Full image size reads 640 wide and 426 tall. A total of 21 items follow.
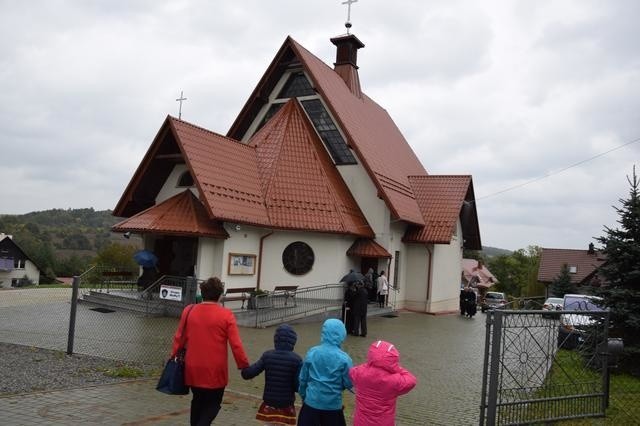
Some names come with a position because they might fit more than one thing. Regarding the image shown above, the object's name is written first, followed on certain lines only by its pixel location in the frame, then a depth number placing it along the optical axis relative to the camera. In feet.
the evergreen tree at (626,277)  35.09
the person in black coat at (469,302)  78.16
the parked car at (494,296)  136.67
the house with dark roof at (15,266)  200.03
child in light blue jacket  15.56
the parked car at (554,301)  71.00
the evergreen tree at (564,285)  126.41
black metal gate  21.58
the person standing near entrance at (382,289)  68.08
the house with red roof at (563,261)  168.04
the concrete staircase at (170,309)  49.16
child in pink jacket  14.94
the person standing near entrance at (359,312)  48.29
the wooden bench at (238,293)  50.27
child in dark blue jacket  15.87
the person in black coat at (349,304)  48.91
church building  57.98
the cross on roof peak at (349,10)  98.63
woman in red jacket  16.10
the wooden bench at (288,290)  53.83
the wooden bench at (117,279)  60.44
